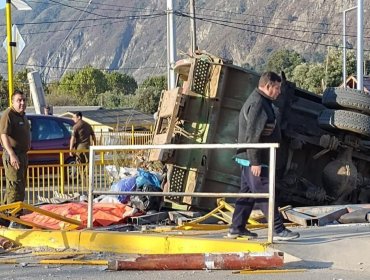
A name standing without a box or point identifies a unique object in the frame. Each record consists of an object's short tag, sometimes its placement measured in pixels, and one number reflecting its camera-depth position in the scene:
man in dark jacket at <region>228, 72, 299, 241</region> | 8.17
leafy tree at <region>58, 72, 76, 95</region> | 93.88
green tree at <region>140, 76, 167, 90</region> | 86.31
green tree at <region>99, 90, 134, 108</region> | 85.06
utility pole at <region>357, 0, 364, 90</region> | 23.41
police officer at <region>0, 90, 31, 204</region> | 10.71
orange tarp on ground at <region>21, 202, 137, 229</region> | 10.60
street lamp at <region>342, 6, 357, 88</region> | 37.89
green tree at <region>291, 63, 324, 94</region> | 69.00
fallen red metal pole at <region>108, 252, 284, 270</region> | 7.16
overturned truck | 11.39
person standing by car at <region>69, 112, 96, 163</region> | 18.03
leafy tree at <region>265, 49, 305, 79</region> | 90.69
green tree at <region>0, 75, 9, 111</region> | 62.58
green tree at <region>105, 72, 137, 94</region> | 103.56
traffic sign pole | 15.31
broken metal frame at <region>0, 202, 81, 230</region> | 9.50
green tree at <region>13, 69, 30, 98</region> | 71.00
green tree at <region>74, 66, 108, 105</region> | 95.19
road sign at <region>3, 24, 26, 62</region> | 15.85
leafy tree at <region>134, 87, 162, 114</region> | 75.51
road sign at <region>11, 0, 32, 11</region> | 16.52
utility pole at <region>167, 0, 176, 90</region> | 24.70
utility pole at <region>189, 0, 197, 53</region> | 28.11
